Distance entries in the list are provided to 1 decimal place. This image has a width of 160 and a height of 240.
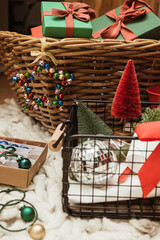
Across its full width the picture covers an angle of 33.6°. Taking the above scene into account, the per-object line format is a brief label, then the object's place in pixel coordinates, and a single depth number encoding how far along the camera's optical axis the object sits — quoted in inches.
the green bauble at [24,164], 27.3
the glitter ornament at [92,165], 22.8
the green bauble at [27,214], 22.5
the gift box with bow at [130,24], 36.2
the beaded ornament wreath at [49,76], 33.4
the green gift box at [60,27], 32.4
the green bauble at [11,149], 30.7
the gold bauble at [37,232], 20.6
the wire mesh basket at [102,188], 22.6
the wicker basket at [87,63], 32.5
